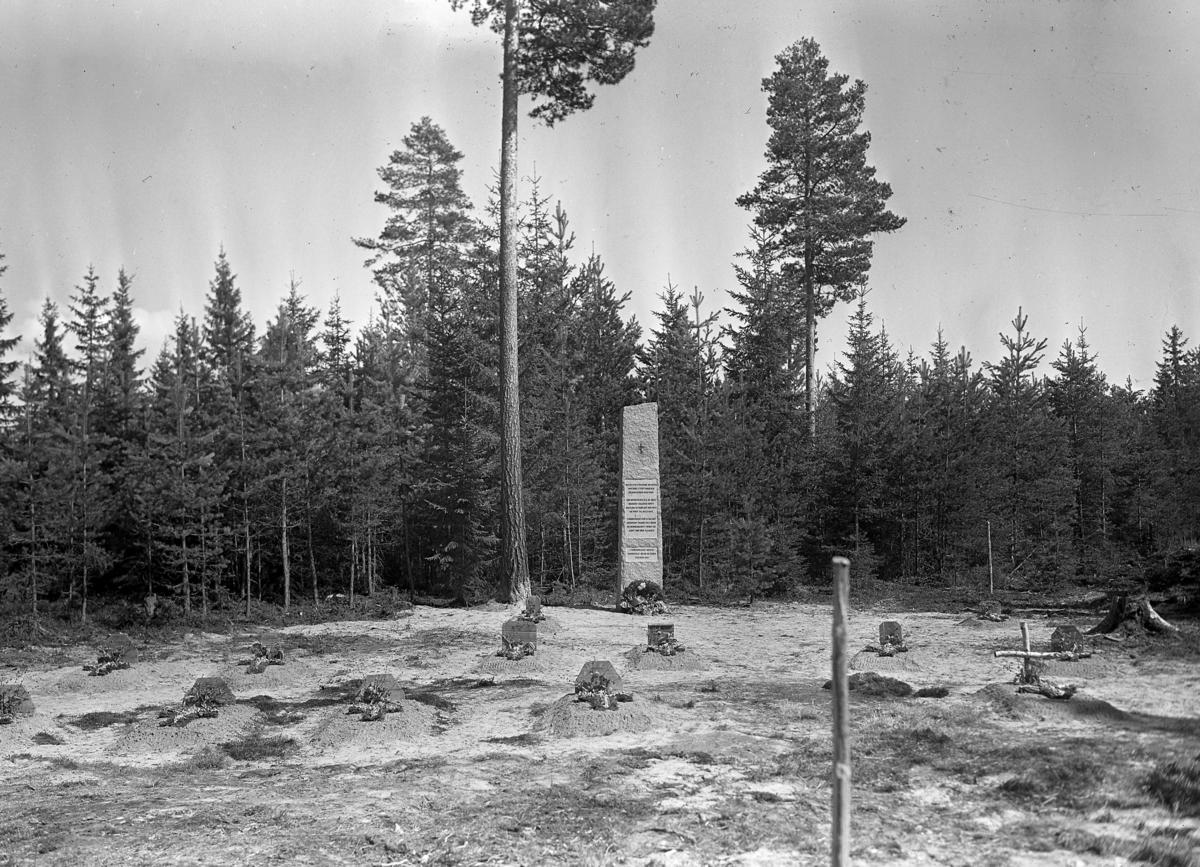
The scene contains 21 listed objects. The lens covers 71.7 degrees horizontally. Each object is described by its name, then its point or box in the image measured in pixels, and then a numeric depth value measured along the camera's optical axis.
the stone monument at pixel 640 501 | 16.03
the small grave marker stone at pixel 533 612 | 13.24
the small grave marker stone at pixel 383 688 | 7.70
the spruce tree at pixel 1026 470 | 20.94
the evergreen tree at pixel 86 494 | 18.05
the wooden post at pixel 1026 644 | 7.64
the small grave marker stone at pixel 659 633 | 10.61
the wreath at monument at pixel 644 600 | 15.41
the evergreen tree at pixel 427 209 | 31.94
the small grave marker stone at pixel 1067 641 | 8.59
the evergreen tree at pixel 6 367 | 23.02
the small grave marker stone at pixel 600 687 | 7.34
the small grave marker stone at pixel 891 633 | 10.23
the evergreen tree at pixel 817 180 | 23.84
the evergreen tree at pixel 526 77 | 16.08
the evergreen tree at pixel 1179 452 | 21.17
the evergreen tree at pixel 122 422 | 20.62
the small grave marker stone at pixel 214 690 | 7.94
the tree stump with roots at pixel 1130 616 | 9.09
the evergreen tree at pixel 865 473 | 20.45
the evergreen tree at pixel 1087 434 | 26.47
